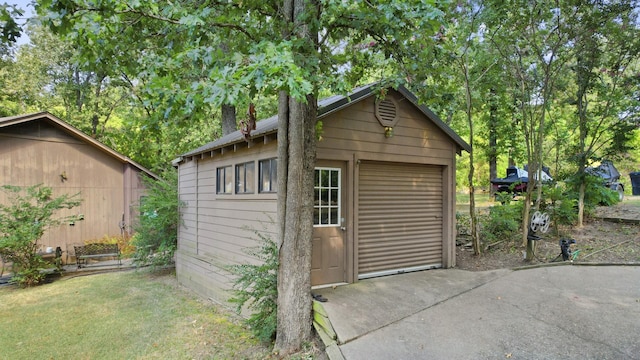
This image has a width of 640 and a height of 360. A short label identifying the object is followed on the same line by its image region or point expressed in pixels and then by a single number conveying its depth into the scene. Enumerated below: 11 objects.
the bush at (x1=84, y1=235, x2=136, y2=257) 12.11
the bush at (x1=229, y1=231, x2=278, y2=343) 4.59
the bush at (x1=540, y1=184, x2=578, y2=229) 8.16
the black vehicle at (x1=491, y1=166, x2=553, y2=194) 11.57
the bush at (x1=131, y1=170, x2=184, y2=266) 10.04
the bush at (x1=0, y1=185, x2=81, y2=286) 8.71
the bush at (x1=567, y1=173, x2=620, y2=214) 8.38
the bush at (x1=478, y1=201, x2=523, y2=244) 8.06
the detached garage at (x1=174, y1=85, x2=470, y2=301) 5.55
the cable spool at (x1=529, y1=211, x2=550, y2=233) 6.54
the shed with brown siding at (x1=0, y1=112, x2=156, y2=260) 10.66
